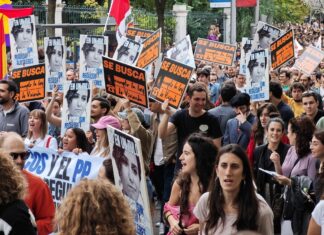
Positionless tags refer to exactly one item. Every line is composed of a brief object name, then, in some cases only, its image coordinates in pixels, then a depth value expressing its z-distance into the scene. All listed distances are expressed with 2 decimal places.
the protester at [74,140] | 9.70
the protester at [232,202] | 6.05
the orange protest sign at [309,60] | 17.59
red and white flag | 20.20
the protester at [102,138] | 9.32
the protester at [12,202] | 5.25
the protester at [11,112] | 11.62
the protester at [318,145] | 8.12
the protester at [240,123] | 11.27
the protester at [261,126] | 10.63
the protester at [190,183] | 6.88
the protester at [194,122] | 10.20
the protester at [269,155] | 9.30
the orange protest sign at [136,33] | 19.89
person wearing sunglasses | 6.62
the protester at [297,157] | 8.44
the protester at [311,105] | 11.82
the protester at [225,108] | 11.99
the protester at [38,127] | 10.49
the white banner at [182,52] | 16.12
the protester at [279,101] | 12.16
